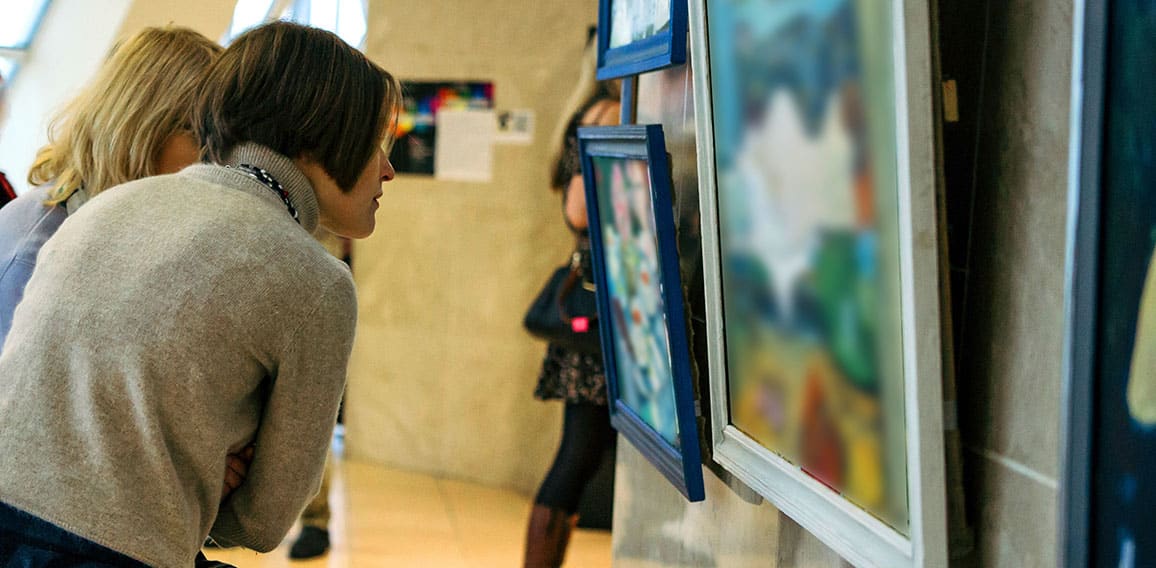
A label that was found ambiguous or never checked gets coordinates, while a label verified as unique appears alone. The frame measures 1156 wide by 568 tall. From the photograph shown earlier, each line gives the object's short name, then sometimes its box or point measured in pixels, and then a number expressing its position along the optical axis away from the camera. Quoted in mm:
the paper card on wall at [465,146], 6098
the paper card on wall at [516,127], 6008
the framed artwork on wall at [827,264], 1139
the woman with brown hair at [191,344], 1637
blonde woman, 2469
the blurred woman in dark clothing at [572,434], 3740
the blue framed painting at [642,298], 1912
